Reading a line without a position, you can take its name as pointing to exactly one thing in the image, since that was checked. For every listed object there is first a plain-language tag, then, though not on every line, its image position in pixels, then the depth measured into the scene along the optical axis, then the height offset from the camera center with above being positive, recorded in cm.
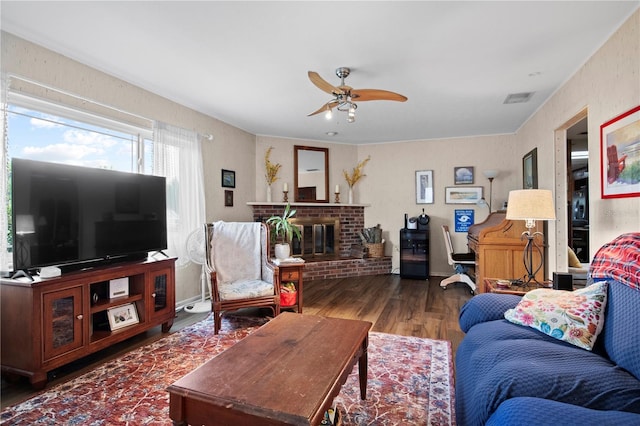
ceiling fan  257 +101
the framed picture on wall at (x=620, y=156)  191 +37
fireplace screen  539 -45
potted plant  348 -24
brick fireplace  512 -46
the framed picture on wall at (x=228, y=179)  438 +51
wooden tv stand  195 -71
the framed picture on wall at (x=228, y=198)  441 +23
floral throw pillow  151 -54
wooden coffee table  111 -69
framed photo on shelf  247 -84
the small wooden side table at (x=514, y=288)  232 -60
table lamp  234 +5
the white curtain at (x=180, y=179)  334 +41
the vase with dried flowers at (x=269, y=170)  517 +73
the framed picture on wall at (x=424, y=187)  541 +45
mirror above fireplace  544 +70
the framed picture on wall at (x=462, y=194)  515 +30
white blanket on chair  333 -41
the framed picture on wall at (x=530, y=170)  388 +56
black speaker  222 -51
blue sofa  102 -65
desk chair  430 -78
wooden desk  345 -45
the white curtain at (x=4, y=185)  209 +21
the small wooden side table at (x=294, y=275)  322 -65
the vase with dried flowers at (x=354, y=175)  571 +71
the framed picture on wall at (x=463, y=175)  518 +62
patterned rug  170 -111
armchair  289 -59
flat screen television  204 +1
